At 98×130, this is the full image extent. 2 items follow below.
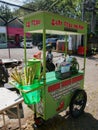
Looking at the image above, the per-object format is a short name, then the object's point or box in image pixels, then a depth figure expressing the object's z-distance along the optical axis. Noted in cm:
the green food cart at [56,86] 306
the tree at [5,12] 4175
